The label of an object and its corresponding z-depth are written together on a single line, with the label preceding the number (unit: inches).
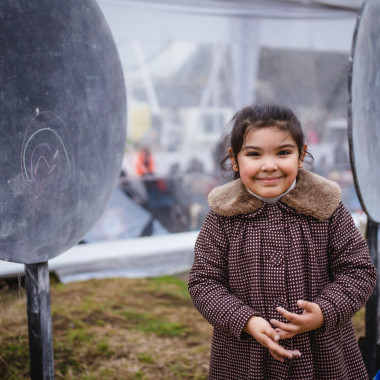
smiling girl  46.1
